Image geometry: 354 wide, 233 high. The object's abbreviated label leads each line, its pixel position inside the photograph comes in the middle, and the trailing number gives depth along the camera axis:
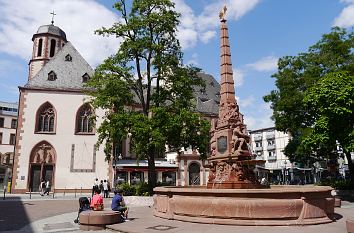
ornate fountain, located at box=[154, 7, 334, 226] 9.81
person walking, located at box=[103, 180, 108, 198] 28.34
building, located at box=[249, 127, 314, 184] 67.62
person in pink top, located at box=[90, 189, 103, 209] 11.94
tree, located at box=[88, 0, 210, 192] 21.75
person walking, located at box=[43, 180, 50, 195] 32.92
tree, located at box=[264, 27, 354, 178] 26.78
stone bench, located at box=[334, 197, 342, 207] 16.22
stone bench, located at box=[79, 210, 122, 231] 10.41
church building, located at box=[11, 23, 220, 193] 36.06
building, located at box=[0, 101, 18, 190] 60.16
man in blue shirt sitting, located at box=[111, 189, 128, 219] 12.24
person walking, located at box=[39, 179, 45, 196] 33.16
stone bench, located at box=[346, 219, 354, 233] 7.53
